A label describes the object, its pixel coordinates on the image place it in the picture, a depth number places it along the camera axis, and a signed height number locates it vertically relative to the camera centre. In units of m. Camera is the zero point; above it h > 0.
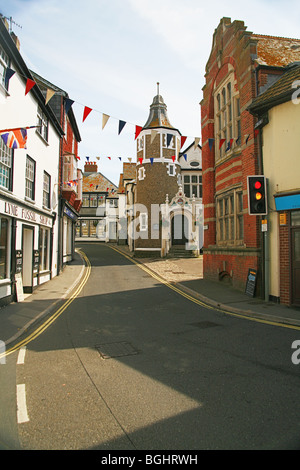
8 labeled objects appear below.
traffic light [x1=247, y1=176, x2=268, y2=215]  10.53 +1.57
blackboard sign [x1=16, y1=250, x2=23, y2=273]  11.46 -0.55
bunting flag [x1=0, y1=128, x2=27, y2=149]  9.25 +3.28
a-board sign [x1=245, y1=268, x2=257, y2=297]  11.47 -1.41
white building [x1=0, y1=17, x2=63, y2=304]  10.47 +2.61
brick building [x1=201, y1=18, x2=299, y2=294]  11.83 +4.72
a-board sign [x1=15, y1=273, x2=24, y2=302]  11.37 -1.54
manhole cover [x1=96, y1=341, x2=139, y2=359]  5.90 -2.08
